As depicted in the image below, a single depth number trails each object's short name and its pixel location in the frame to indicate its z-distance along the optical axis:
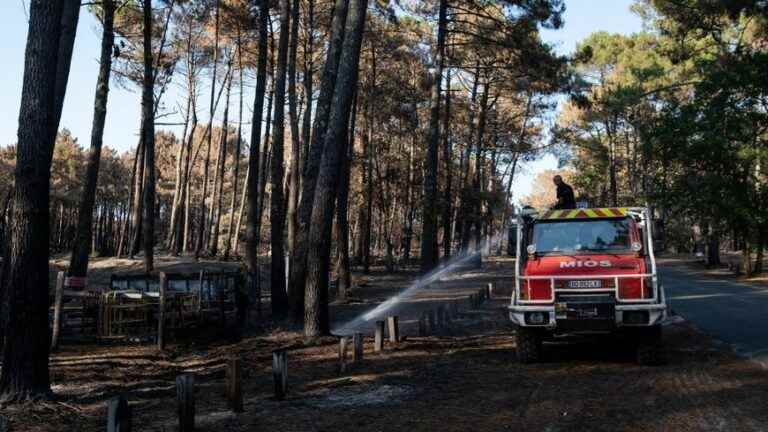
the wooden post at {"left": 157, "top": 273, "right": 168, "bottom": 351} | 13.52
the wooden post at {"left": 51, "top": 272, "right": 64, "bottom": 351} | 13.59
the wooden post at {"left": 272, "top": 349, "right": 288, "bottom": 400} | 8.84
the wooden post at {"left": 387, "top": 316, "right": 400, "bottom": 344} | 13.80
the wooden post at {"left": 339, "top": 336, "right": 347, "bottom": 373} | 10.59
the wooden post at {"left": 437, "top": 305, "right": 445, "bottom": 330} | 16.25
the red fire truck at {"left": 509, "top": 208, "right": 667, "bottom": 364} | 10.05
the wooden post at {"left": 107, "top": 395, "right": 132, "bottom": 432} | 6.10
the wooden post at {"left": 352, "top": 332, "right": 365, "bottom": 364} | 11.05
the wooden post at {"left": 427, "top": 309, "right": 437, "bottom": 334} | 15.74
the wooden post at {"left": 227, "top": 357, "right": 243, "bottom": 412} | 8.12
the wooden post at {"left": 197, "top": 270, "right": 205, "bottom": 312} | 15.88
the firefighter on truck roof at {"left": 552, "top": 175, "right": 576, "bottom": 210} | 12.20
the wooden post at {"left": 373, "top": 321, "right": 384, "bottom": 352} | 12.80
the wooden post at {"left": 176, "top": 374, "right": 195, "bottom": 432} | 7.17
